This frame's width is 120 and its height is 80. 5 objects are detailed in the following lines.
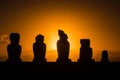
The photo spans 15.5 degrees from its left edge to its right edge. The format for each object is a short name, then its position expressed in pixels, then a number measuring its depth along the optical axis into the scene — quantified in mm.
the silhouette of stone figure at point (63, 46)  39156
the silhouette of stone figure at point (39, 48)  38312
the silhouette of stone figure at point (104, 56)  43344
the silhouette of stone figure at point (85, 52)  39622
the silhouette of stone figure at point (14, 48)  38209
